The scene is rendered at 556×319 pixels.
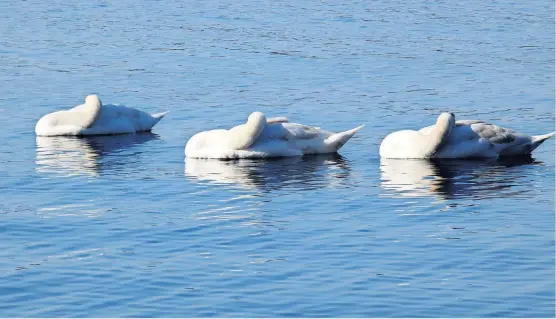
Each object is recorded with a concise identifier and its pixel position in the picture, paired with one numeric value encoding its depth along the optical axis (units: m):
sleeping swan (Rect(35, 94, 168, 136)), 32.16
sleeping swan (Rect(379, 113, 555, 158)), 28.11
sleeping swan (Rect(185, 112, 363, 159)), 28.47
